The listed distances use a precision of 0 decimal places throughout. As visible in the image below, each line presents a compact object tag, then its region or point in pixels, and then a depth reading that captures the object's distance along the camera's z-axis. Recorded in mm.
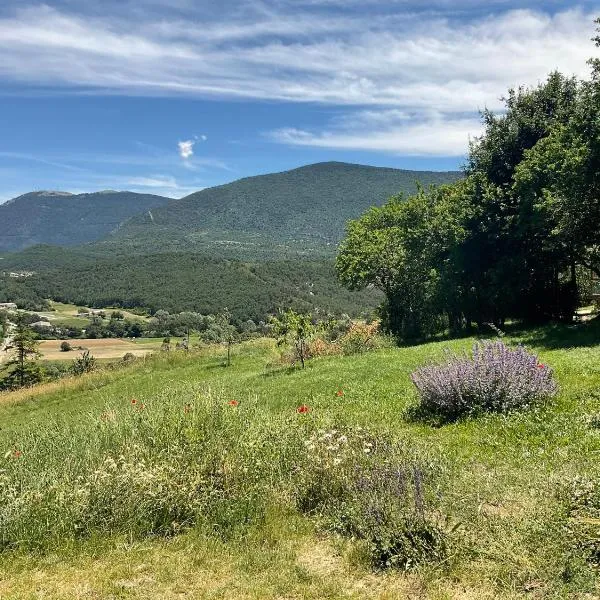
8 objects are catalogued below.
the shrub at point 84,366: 31664
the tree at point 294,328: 20875
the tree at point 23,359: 36844
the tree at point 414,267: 26562
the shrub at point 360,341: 24062
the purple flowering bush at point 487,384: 8836
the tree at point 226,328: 26805
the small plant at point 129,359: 31300
